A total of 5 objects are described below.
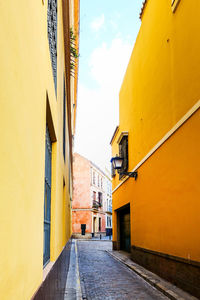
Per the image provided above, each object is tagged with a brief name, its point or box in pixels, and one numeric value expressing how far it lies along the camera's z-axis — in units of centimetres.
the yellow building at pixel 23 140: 97
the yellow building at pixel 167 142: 462
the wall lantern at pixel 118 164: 850
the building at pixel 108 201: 3710
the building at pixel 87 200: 2944
